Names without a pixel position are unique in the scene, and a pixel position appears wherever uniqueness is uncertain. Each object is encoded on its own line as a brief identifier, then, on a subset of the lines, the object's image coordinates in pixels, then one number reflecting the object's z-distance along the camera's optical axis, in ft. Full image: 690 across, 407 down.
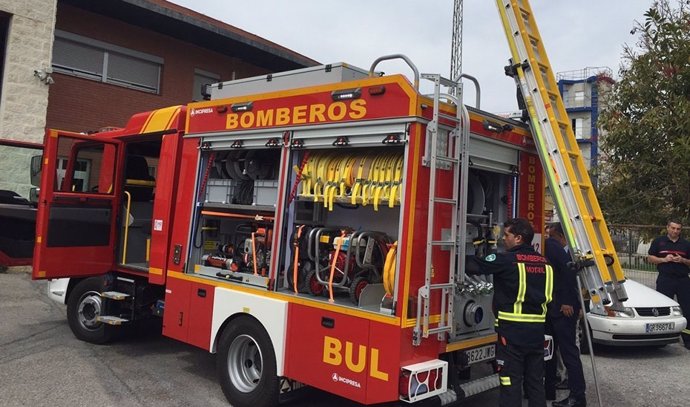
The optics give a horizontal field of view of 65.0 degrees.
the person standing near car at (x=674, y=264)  25.18
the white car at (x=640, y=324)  22.09
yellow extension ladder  14.28
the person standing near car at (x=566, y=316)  15.76
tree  35.04
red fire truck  12.36
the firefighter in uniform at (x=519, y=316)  12.51
